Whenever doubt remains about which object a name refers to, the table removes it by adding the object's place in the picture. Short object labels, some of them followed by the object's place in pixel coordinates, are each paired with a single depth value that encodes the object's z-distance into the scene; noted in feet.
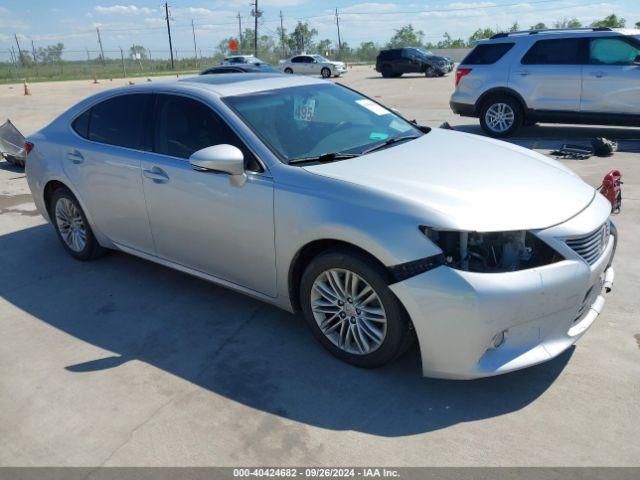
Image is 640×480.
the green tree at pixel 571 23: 196.44
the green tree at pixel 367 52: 229.25
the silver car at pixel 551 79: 30.17
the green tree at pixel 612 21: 174.56
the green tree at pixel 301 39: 246.49
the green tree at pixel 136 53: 150.08
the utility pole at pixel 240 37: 248.56
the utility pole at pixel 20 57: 161.92
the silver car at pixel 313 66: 112.98
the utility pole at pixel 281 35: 261.03
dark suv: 100.83
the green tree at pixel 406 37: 274.57
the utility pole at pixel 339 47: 223.96
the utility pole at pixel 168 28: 199.21
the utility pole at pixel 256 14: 217.15
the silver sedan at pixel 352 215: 9.26
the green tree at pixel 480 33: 223.12
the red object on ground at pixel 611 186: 17.22
